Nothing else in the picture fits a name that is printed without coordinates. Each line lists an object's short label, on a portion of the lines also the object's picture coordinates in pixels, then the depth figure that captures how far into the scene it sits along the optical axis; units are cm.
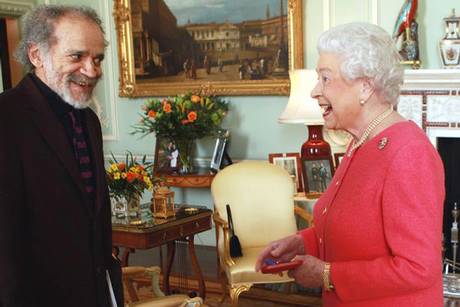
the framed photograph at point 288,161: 456
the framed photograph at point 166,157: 495
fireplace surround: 394
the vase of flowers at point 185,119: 465
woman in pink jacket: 151
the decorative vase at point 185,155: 486
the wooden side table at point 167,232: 344
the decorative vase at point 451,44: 390
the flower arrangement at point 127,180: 353
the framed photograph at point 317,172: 418
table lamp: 405
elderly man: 160
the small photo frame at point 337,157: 437
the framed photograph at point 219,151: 486
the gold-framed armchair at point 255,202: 387
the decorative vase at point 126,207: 366
